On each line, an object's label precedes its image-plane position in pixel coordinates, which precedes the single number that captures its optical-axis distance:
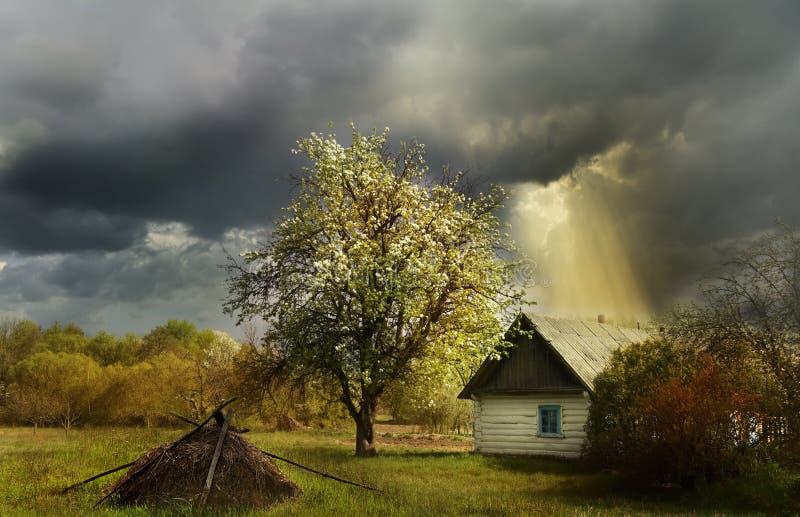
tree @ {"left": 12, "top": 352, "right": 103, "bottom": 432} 52.44
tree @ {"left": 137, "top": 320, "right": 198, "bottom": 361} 83.44
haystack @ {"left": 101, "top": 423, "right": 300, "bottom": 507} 13.16
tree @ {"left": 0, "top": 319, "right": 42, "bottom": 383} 74.56
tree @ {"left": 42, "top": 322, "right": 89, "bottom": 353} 86.25
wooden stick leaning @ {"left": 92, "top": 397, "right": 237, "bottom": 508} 13.44
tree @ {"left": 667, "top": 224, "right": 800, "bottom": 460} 20.25
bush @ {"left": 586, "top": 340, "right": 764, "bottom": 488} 16.97
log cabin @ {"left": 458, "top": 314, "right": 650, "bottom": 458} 27.11
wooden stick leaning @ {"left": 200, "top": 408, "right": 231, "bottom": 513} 12.65
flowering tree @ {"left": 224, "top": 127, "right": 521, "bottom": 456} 24.11
